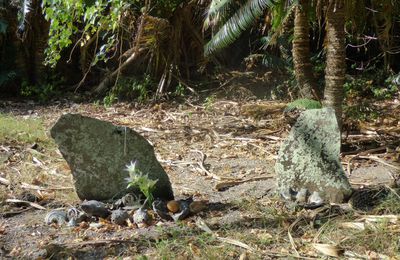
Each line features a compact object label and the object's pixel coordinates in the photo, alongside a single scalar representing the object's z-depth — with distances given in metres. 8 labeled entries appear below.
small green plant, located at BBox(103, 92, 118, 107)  10.38
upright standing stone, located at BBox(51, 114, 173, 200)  4.55
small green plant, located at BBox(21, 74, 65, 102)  11.68
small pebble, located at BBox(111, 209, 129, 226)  4.16
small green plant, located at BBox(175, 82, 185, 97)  10.56
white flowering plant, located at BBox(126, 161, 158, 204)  4.21
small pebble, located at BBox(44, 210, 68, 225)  4.24
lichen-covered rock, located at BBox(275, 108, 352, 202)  4.44
